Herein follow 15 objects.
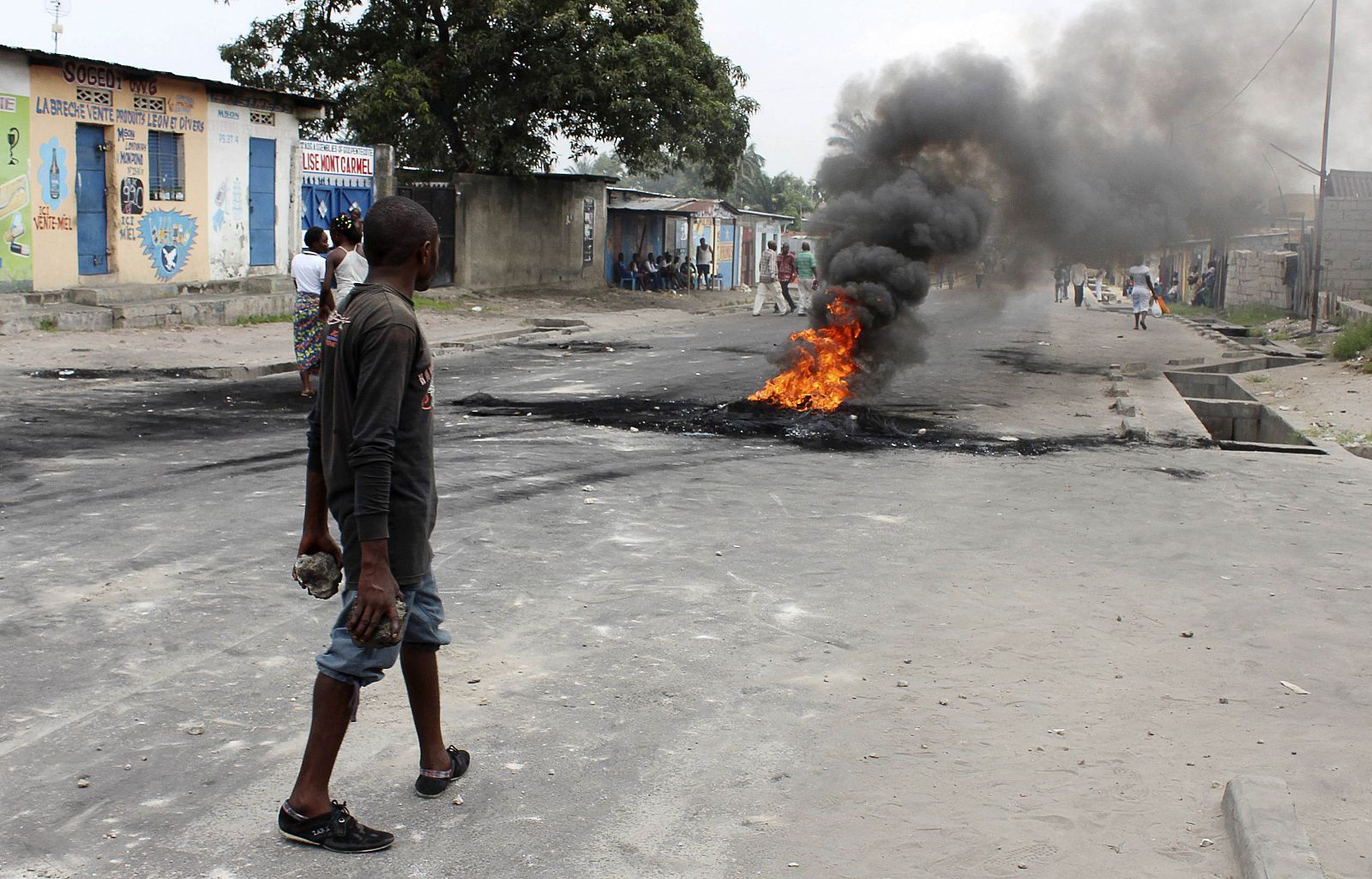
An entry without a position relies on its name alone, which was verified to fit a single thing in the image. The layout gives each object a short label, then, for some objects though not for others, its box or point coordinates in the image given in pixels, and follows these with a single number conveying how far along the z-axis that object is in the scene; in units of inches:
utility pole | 864.9
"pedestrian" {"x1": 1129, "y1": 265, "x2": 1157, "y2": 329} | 972.6
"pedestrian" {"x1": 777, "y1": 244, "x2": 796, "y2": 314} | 1029.2
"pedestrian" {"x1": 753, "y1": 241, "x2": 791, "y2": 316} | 1045.2
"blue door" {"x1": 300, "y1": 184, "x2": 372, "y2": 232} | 874.2
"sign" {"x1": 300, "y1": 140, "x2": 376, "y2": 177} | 869.8
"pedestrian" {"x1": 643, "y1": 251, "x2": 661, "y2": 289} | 1371.8
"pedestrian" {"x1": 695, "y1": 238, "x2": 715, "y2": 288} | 1481.3
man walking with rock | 116.3
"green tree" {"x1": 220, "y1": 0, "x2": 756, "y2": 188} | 978.7
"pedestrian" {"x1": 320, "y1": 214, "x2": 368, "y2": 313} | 376.2
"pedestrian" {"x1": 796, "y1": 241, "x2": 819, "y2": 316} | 1076.5
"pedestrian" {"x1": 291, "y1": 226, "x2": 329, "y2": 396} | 401.4
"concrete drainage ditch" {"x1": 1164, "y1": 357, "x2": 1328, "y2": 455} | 422.9
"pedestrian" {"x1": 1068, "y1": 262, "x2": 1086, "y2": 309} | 1434.2
